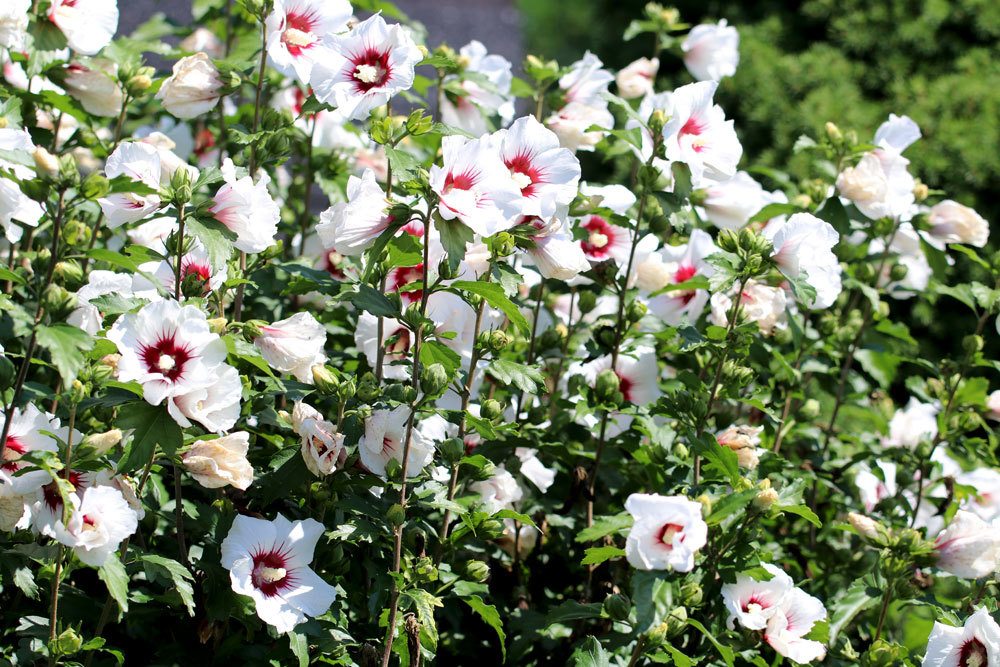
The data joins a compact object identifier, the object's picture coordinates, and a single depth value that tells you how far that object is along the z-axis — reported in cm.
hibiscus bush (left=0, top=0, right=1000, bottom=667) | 310
